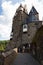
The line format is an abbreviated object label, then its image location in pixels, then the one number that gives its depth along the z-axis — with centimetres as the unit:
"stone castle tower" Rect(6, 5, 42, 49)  1937
